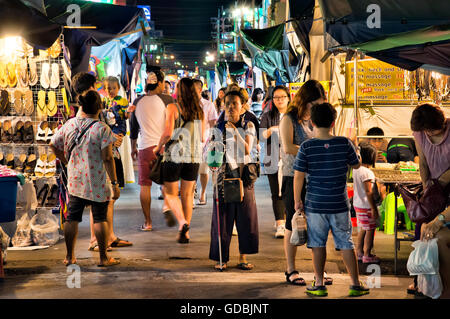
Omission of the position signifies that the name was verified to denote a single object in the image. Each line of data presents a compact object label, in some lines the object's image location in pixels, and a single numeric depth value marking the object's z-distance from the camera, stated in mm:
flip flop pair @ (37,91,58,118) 9195
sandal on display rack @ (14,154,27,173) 8973
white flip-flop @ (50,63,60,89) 9129
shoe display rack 9016
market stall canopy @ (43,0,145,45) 10875
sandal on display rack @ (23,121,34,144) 9070
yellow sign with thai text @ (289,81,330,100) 10555
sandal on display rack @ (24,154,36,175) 8961
